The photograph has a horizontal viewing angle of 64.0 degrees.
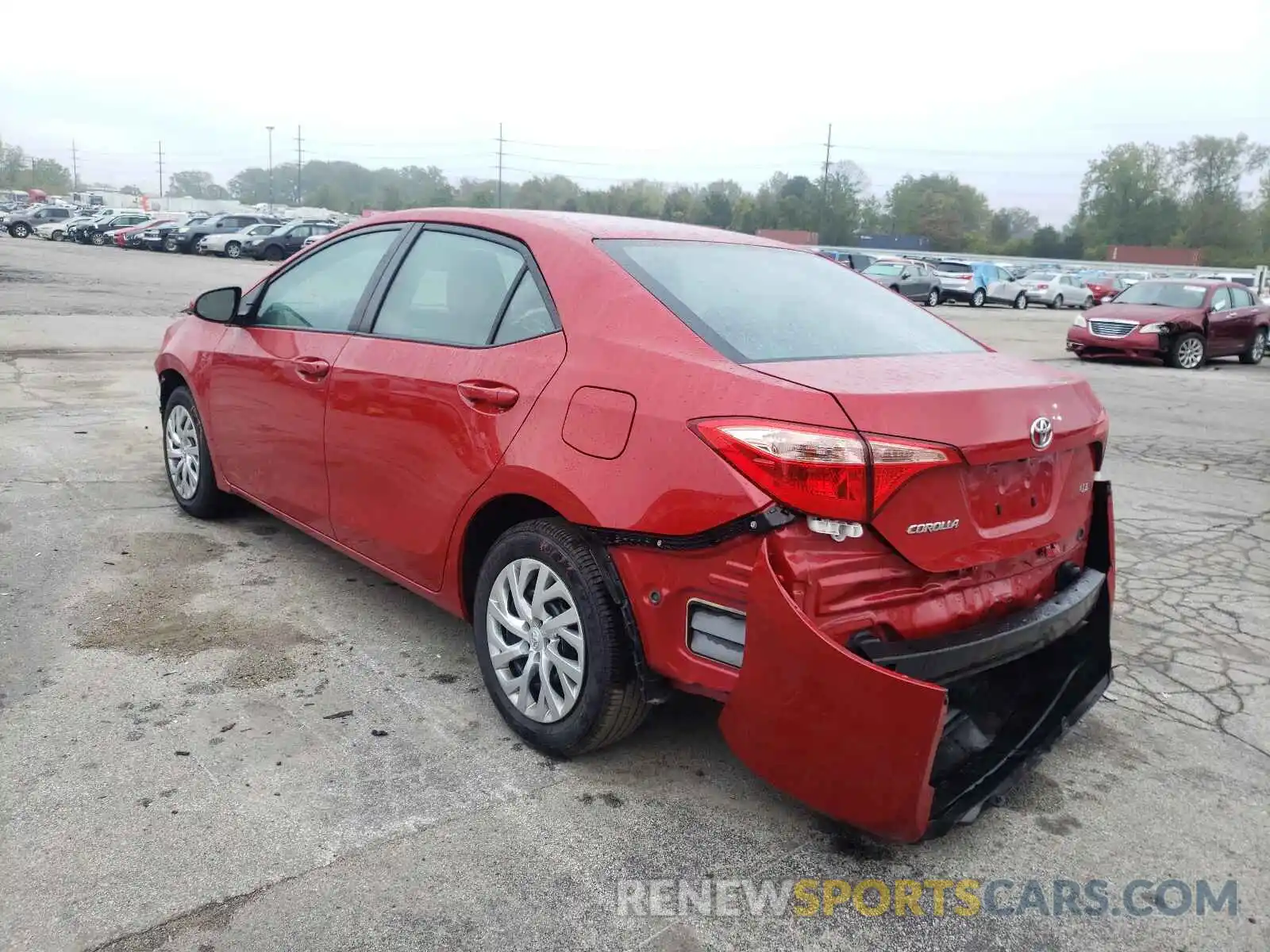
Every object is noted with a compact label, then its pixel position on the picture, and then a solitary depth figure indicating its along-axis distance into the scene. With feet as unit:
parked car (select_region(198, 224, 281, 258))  125.08
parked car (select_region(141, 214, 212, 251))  132.57
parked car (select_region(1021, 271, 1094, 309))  125.08
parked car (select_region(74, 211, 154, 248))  143.75
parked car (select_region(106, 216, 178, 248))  134.21
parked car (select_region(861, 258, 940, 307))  107.76
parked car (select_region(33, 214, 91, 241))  148.87
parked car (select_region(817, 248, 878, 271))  124.77
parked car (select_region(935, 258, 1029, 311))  116.78
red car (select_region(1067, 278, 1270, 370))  54.54
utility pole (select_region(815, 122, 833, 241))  261.54
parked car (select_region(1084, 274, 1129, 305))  128.90
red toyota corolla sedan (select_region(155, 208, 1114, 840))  8.02
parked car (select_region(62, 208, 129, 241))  146.00
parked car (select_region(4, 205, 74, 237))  153.79
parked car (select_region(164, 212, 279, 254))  130.52
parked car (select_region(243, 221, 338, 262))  121.90
